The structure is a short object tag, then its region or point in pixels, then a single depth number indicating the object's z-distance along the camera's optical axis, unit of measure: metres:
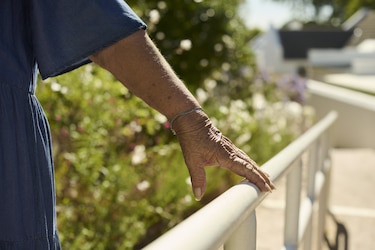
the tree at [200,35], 7.52
